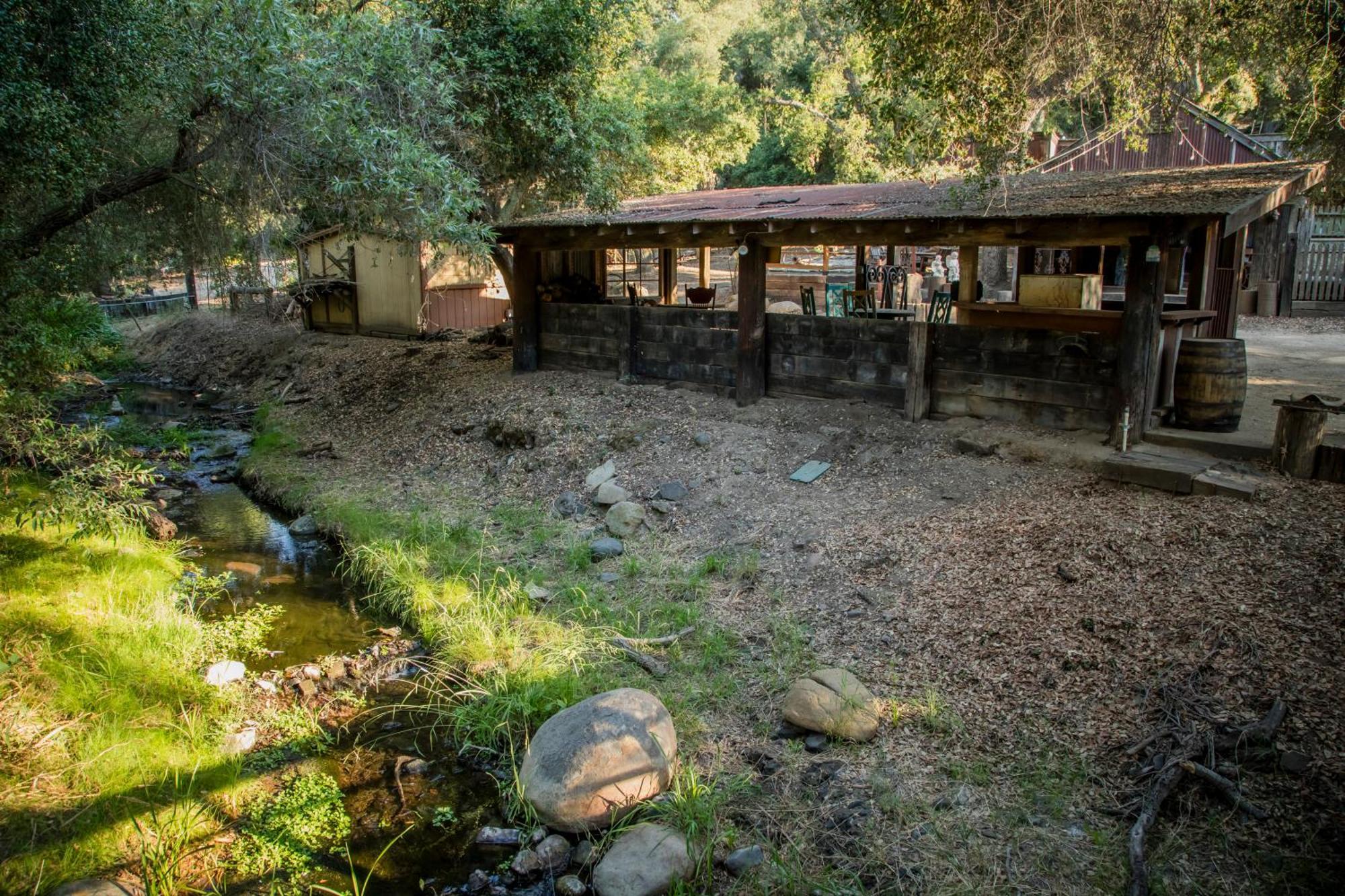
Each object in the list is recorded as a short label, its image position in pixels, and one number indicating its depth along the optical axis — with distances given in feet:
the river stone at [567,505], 33.04
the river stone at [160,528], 31.55
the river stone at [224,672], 22.36
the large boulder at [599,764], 17.38
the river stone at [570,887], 16.11
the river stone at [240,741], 20.08
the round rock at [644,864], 15.66
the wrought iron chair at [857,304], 42.75
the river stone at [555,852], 16.89
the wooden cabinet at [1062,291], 37.81
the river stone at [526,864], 16.75
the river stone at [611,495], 32.96
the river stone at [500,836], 17.54
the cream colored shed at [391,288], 60.34
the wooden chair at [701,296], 54.03
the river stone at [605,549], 29.32
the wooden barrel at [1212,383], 29.07
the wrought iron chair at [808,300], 44.04
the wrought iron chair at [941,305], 40.85
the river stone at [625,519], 30.99
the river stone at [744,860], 15.96
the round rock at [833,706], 18.76
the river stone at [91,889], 15.47
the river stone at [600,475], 34.65
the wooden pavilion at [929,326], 28.68
